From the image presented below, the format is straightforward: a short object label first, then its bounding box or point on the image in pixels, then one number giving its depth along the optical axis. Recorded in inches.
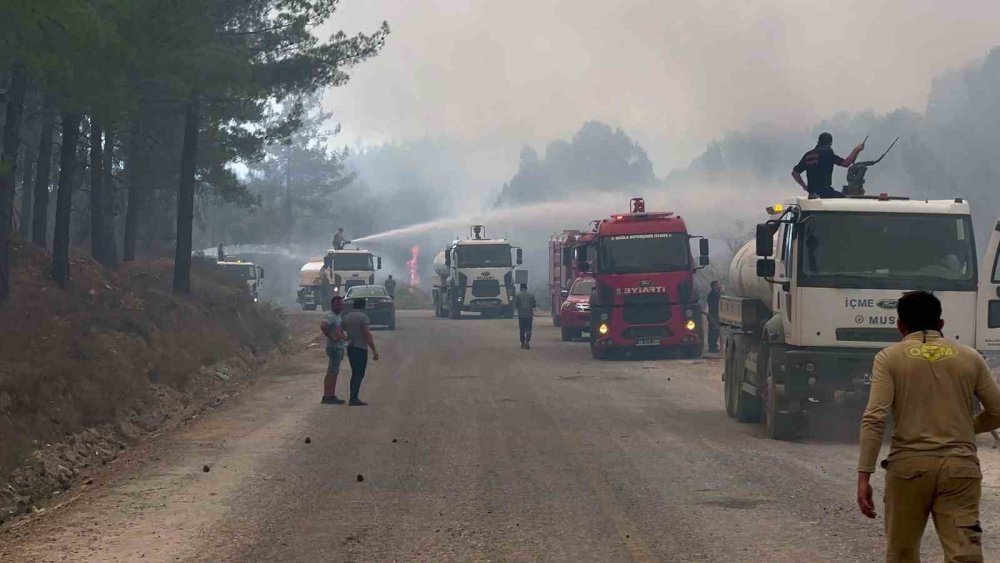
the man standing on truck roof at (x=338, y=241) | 2378.2
